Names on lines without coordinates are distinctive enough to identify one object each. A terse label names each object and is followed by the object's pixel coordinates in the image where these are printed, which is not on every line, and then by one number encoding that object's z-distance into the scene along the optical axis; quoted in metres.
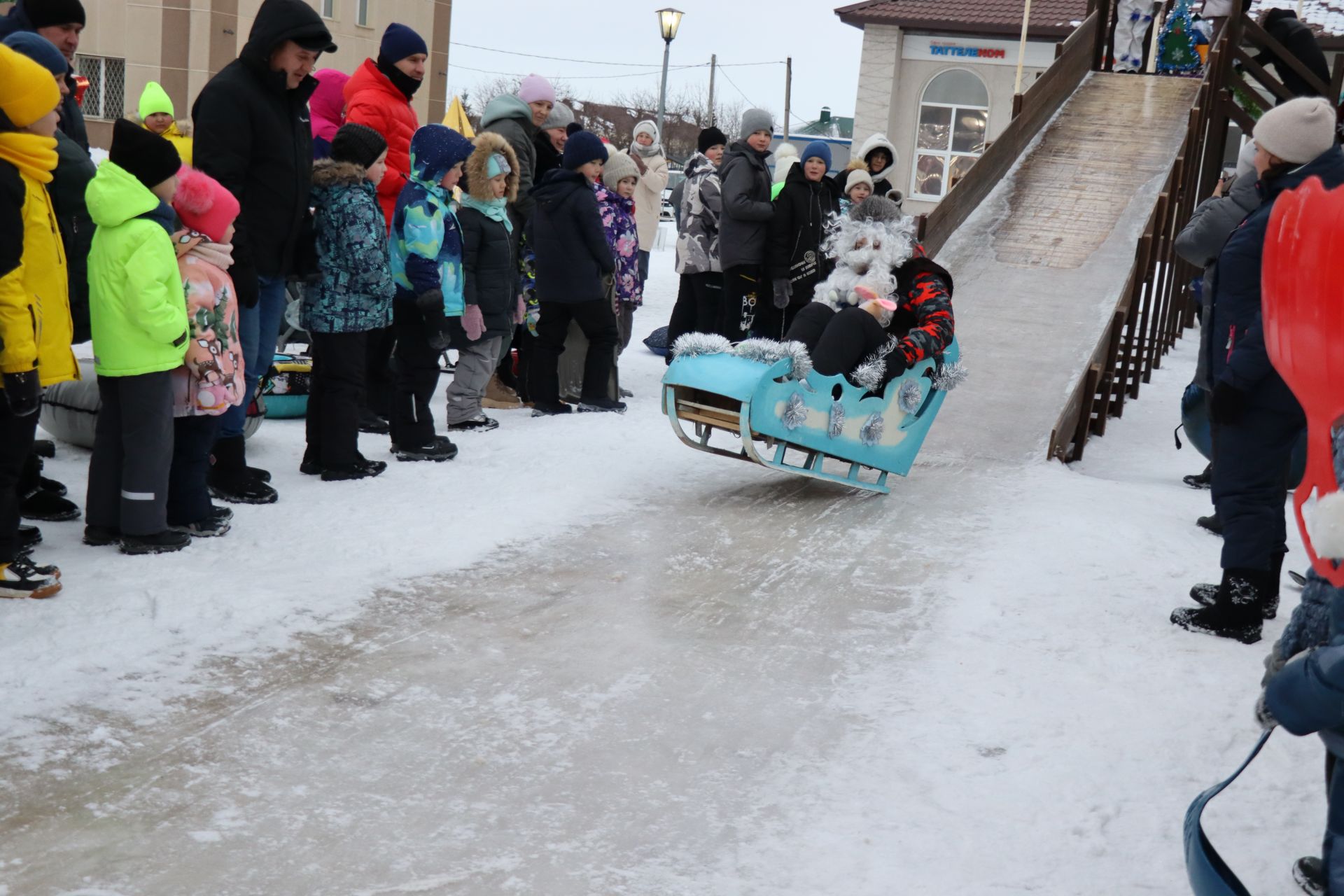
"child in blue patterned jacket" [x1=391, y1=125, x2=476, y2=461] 6.21
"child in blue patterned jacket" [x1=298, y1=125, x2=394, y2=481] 5.73
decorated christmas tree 14.06
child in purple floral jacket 8.38
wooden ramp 8.04
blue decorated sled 5.84
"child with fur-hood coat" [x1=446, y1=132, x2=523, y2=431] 6.91
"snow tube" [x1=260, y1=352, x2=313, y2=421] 7.48
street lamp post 20.77
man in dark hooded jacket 5.21
